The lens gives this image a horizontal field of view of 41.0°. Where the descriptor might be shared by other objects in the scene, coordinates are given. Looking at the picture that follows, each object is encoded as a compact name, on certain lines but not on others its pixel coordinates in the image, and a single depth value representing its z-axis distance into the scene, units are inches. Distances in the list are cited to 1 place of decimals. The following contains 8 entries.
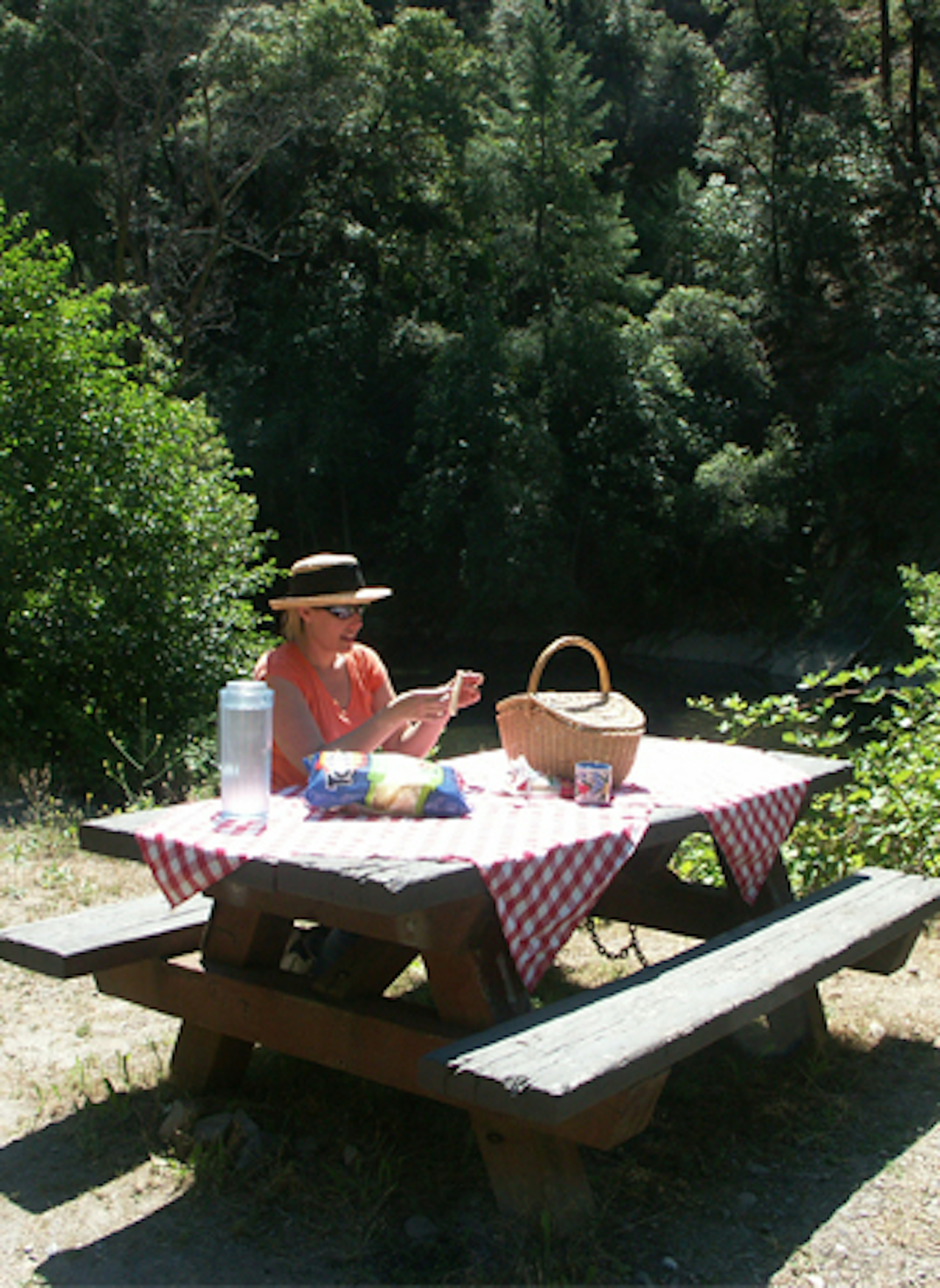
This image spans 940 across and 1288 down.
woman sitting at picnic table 118.8
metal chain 144.2
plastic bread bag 104.0
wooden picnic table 84.3
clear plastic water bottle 99.0
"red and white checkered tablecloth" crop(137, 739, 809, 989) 92.7
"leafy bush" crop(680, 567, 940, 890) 183.6
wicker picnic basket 114.3
